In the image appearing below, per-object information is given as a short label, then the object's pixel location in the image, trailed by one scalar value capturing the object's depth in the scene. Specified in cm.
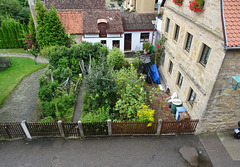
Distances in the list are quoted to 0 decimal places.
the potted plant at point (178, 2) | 1148
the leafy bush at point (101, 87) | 1094
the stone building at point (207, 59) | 765
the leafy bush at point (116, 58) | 1568
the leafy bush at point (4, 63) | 1808
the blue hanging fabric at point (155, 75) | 1606
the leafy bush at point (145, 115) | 1022
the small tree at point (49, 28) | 1873
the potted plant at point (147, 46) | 2073
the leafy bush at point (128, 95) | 1090
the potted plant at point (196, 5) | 908
